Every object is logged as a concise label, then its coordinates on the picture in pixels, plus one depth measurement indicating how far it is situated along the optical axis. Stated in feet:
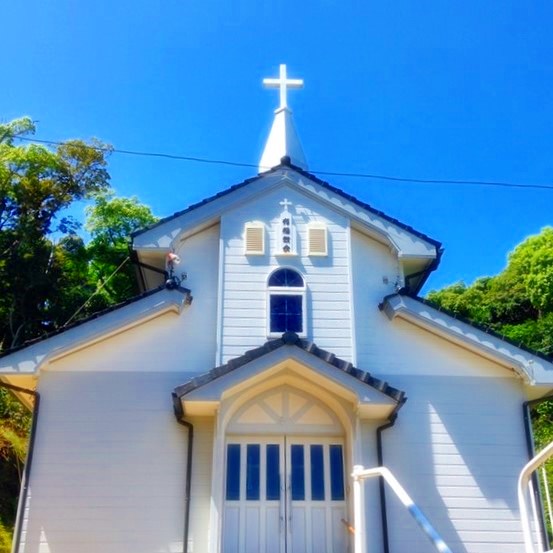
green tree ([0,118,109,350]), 87.45
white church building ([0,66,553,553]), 29.63
